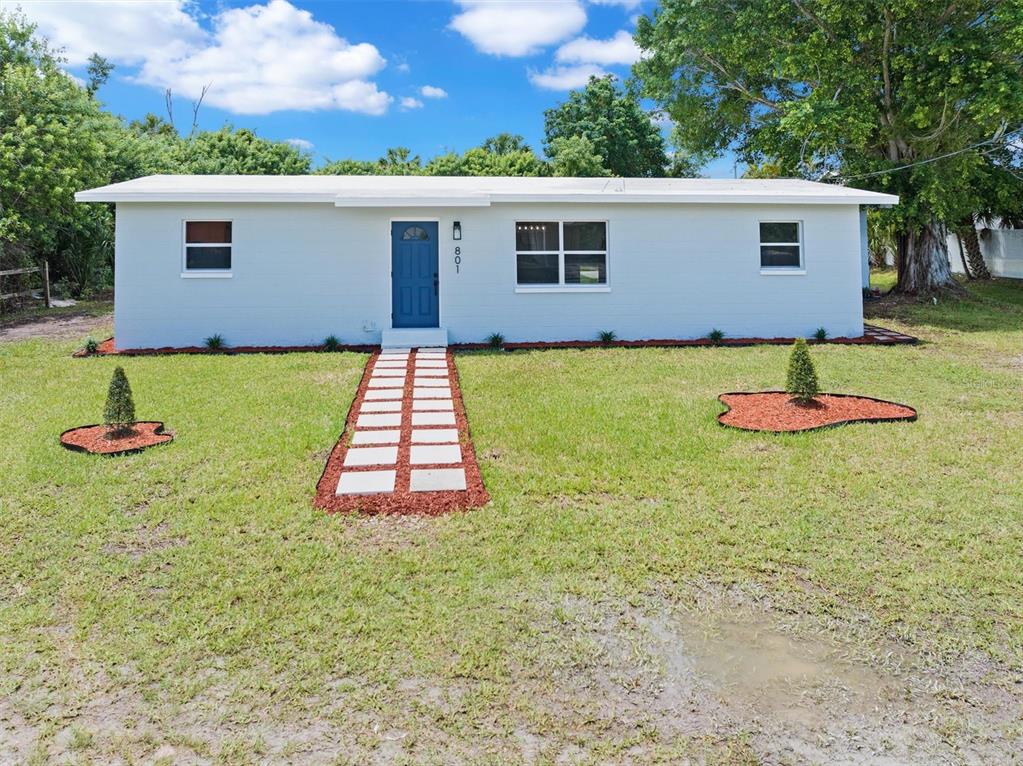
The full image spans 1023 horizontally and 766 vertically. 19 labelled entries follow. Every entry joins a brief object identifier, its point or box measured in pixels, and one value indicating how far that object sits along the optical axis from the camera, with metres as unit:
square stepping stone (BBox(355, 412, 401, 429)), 6.96
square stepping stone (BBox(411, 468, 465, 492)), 5.17
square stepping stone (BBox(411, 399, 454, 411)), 7.64
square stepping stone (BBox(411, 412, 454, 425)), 7.04
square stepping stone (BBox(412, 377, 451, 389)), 8.79
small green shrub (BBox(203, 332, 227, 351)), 11.74
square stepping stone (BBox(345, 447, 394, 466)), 5.75
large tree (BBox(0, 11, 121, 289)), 16.17
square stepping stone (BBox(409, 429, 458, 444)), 6.41
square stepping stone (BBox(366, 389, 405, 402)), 8.22
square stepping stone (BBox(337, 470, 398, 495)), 5.10
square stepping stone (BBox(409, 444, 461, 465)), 5.79
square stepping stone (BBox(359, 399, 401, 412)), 7.55
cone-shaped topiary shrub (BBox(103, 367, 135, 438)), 6.20
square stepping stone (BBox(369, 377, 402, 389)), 8.82
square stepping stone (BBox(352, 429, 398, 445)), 6.39
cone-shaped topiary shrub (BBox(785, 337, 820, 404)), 7.14
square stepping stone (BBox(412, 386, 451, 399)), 8.19
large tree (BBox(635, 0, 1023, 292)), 14.68
